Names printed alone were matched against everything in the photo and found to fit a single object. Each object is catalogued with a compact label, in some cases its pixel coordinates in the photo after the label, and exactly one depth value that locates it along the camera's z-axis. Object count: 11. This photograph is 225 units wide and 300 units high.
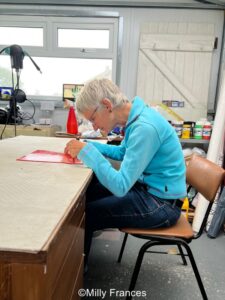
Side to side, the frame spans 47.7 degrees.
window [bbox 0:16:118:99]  3.04
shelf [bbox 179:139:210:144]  2.73
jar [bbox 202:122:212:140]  2.70
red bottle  2.19
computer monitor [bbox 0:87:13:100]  3.14
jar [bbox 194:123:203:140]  2.72
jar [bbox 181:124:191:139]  2.76
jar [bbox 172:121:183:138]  2.75
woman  0.99
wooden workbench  0.45
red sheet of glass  1.14
